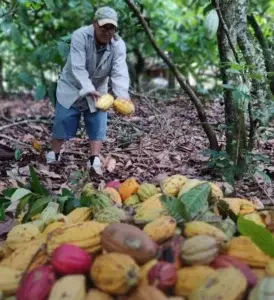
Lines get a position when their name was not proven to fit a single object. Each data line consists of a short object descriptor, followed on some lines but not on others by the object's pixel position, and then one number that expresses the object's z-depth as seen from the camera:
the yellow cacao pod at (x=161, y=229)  1.77
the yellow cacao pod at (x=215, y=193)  2.22
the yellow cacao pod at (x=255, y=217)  2.02
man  3.91
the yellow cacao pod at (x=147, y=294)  1.52
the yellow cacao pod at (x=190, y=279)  1.59
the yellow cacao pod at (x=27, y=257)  1.76
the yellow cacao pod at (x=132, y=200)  2.36
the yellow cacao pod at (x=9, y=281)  1.69
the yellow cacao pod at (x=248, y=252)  1.74
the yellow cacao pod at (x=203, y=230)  1.78
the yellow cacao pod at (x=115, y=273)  1.56
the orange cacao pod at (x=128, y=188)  2.47
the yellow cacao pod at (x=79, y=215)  2.09
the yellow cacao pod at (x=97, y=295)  1.58
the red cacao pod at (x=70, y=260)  1.65
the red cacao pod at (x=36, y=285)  1.60
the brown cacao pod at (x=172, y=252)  1.67
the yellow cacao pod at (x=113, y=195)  2.36
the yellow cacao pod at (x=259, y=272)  1.67
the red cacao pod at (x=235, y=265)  1.62
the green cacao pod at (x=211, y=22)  3.06
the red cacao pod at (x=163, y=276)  1.58
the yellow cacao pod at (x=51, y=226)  1.98
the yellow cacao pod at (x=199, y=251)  1.67
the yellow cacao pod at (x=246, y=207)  2.14
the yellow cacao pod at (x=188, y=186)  2.31
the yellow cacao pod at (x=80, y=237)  1.76
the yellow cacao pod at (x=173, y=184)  2.38
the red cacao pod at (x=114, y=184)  2.62
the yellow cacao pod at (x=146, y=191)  2.37
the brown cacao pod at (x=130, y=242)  1.66
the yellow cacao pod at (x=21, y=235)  1.98
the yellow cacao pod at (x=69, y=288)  1.57
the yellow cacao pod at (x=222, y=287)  1.52
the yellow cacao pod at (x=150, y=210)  1.97
